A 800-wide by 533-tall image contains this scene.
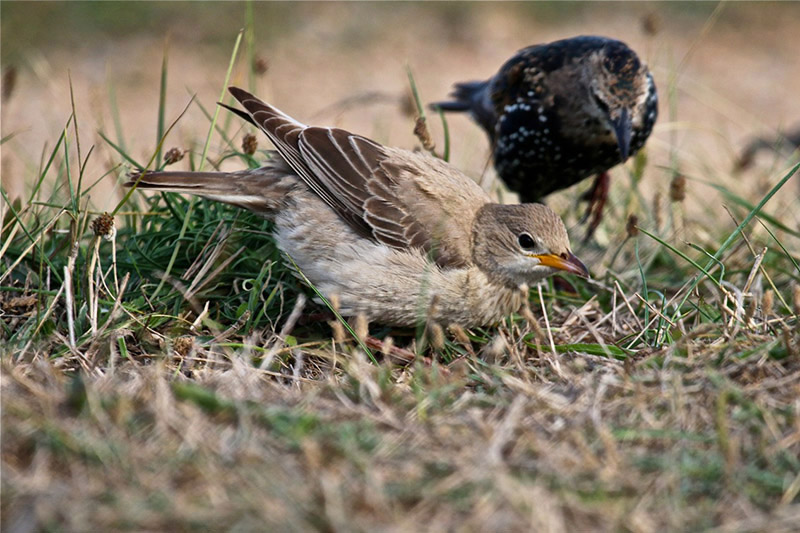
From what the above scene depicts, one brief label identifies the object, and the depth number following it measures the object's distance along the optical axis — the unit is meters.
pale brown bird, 9.45
